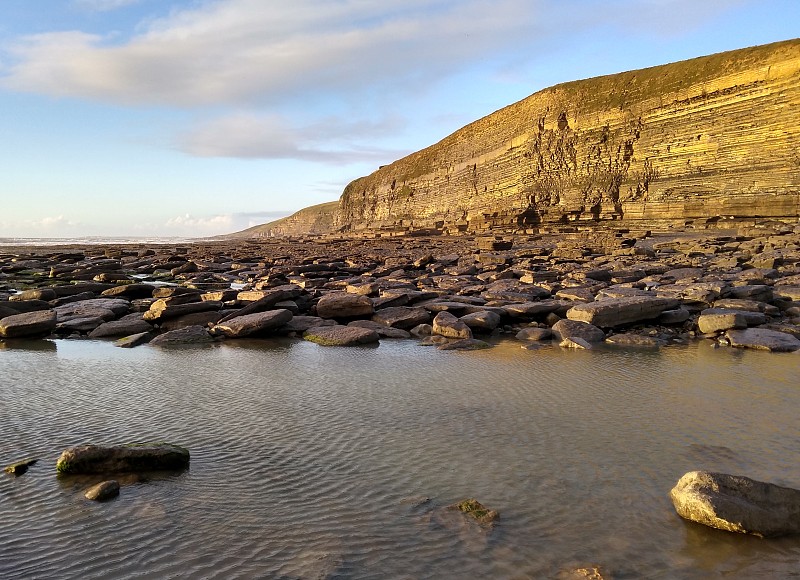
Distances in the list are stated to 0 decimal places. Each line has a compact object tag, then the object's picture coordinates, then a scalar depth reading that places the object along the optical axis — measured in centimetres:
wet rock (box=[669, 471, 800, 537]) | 348
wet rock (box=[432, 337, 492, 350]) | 965
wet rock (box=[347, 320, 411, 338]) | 1074
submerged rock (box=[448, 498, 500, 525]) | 367
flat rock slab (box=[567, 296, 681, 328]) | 1041
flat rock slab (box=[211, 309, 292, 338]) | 1063
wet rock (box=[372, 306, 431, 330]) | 1131
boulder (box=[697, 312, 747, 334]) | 984
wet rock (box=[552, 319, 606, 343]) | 990
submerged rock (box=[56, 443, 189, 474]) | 434
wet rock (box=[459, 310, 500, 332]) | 1086
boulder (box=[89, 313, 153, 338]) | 1084
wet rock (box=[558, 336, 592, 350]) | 938
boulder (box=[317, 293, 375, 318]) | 1202
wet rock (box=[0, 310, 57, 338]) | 1034
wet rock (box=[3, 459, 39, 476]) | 437
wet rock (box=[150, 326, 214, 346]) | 1023
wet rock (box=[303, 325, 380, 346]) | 1015
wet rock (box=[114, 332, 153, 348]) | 993
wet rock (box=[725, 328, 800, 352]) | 880
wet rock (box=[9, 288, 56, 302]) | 1392
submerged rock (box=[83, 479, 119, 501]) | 394
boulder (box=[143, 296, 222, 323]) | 1154
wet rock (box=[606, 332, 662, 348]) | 972
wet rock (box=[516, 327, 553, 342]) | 1025
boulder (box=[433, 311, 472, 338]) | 1040
